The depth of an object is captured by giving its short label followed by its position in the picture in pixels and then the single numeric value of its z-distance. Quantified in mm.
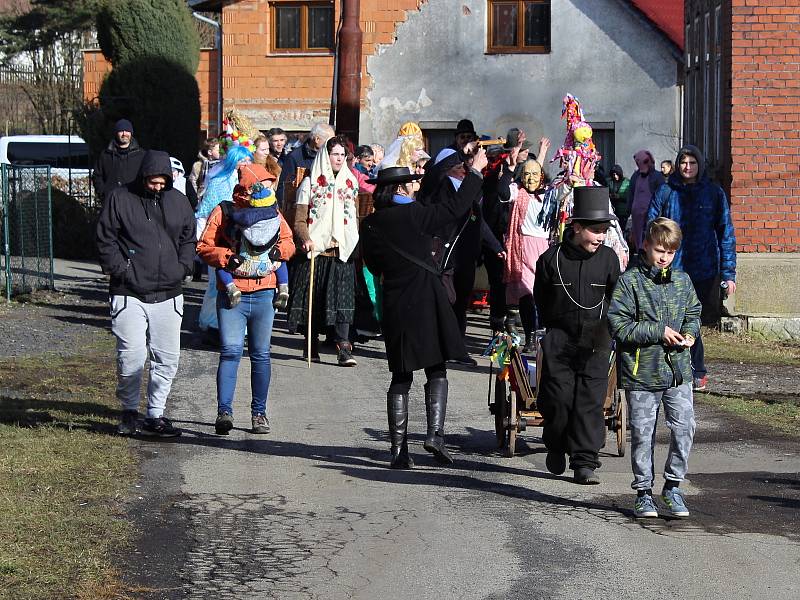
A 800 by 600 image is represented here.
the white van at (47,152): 32559
